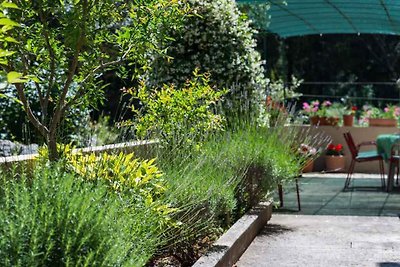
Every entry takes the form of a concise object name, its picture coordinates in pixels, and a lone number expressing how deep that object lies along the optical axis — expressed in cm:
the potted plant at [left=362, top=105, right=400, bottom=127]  1689
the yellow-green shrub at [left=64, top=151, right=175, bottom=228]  482
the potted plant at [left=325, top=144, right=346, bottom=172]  1636
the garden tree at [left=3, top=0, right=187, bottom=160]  498
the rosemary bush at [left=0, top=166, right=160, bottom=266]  329
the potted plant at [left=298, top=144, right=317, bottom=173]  920
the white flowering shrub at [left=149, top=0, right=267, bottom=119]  975
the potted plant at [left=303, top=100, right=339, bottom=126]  1717
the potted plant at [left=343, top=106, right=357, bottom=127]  1720
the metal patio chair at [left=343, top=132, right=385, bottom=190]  1255
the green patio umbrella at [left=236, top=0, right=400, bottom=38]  1348
